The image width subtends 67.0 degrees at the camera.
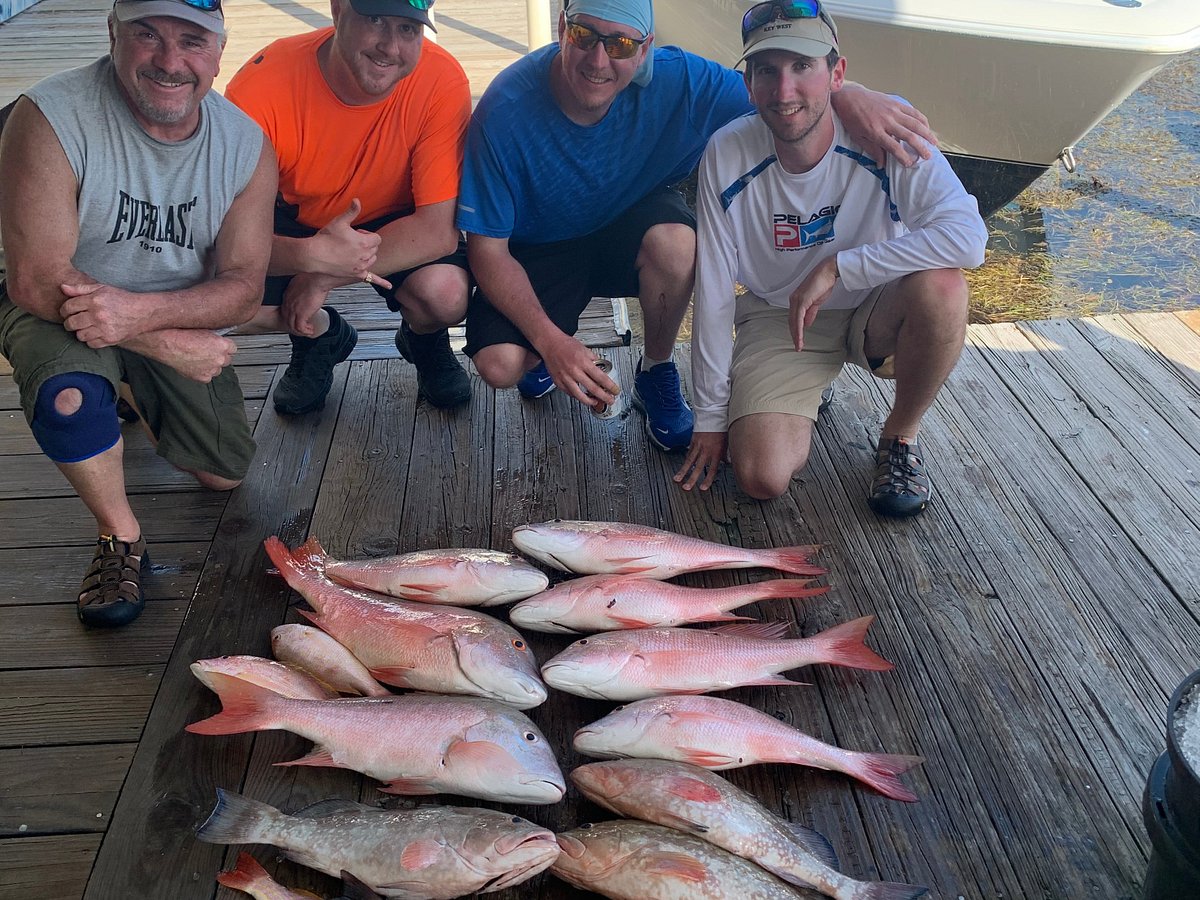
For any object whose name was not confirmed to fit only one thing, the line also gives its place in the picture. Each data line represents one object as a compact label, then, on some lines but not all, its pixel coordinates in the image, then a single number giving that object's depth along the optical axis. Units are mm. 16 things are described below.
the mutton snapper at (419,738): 1888
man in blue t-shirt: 2707
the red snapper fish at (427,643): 2137
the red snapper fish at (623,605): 2377
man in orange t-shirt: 2769
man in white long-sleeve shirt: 2602
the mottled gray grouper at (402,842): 1694
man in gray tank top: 2334
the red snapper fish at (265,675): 2156
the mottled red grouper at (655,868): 1689
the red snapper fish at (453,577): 2443
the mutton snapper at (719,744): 1995
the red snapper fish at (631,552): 2553
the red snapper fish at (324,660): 2227
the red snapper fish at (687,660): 2148
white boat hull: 4875
